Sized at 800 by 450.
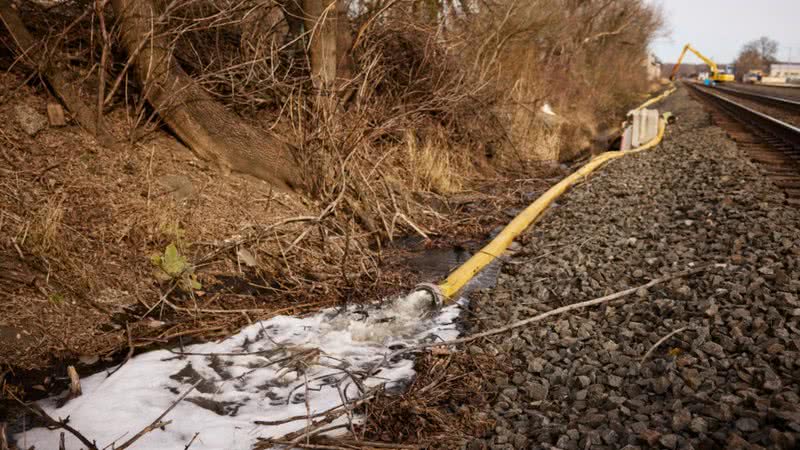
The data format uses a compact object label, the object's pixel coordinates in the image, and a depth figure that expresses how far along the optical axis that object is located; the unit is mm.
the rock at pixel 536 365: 3129
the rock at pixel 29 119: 4848
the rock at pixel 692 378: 2613
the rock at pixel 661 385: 2657
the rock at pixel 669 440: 2227
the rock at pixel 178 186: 5262
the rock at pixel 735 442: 2092
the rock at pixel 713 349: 2827
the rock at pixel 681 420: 2338
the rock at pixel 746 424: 2207
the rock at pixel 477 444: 2539
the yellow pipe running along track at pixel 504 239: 4742
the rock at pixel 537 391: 2885
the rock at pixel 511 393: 2936
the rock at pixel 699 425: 2277
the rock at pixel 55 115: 5078
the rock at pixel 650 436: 2270
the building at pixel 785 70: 87131
